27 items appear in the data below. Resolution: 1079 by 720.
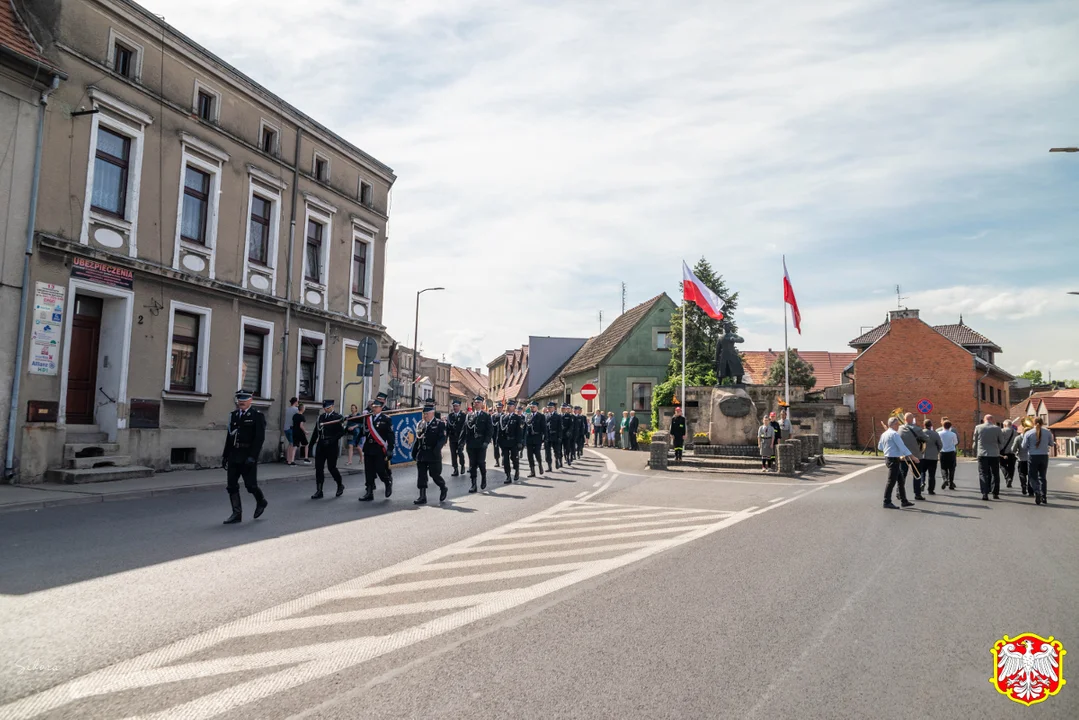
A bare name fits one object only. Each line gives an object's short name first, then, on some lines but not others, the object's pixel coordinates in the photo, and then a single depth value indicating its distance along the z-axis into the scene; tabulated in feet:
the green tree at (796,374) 187.01
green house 152.66
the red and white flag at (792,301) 92.94
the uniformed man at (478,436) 50.90
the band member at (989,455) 49.75
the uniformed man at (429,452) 43.46
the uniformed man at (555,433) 68.58
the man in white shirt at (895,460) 42.73
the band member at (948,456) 57.21
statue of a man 77.30
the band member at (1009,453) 54.54
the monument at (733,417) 73.67
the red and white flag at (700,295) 82.43
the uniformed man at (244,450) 33.63
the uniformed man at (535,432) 64.08
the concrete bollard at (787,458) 65.57
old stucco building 49.21
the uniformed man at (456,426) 52.75
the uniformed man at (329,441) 45.08
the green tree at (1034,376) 385.81
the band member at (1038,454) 47.91
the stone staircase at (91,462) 45.78
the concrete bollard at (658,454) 70.03
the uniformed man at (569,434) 74.74
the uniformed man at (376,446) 44.16
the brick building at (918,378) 162.30
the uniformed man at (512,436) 57.62
